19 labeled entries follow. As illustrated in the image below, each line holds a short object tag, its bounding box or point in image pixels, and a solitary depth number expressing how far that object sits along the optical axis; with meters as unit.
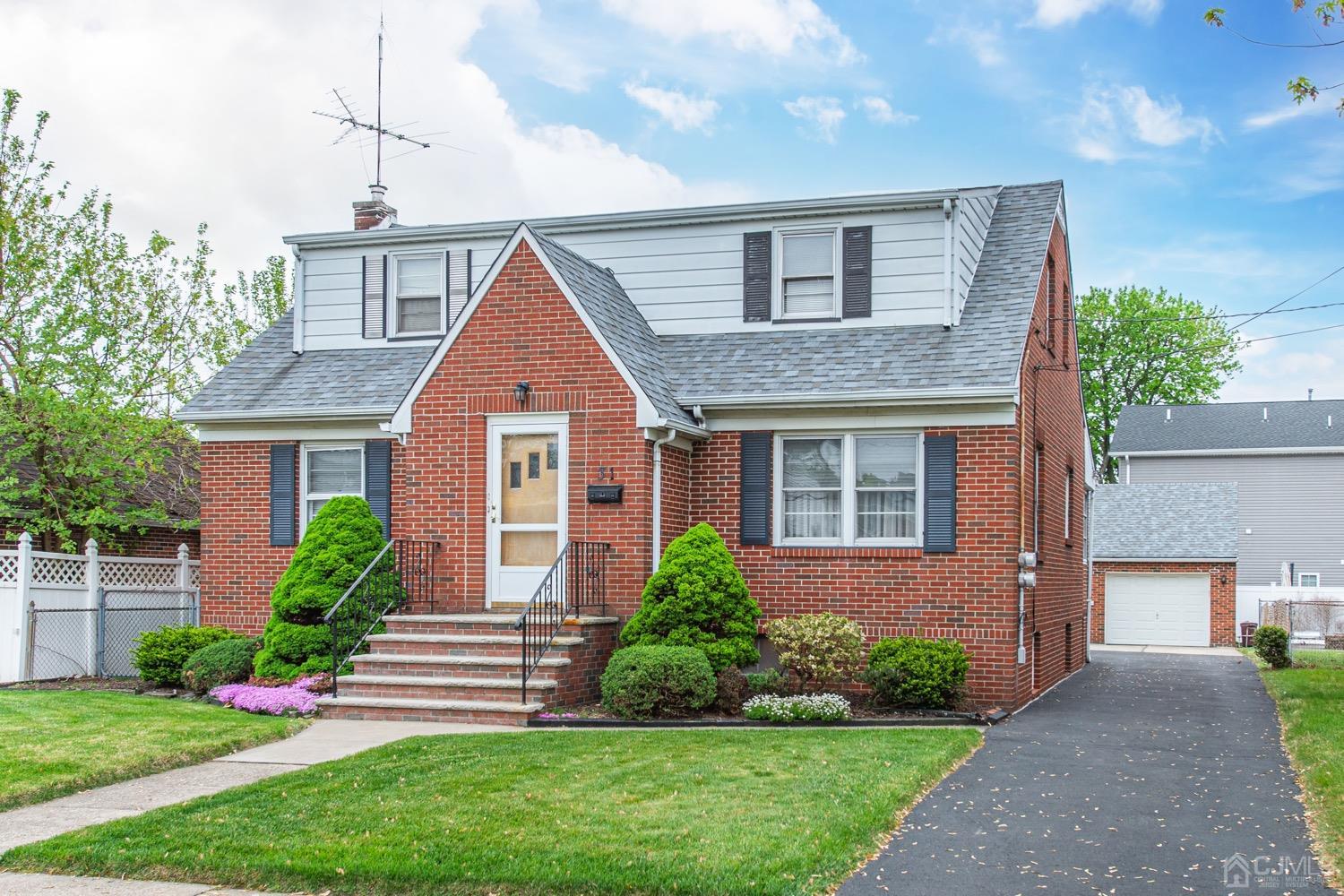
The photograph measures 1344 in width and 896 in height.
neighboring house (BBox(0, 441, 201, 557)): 20.42
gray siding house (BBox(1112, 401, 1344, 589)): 41.06
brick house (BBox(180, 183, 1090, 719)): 14.23
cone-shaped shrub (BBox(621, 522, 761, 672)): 13.38
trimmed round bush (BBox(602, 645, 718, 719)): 12.55
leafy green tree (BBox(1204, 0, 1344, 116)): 10.97
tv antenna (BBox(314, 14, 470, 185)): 19.91
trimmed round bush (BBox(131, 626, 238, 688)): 15.51
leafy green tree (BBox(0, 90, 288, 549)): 19.31
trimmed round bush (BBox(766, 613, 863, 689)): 13.18
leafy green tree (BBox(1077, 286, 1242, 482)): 52.25
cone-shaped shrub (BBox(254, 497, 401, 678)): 14.46
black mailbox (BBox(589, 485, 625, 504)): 14.43
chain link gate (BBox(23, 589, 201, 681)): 16.75
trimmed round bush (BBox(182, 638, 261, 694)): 14.76
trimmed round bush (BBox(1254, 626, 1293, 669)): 22.27
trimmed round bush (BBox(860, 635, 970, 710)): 13.09
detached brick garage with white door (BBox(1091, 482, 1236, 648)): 32.59
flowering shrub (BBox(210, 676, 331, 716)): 13.27
